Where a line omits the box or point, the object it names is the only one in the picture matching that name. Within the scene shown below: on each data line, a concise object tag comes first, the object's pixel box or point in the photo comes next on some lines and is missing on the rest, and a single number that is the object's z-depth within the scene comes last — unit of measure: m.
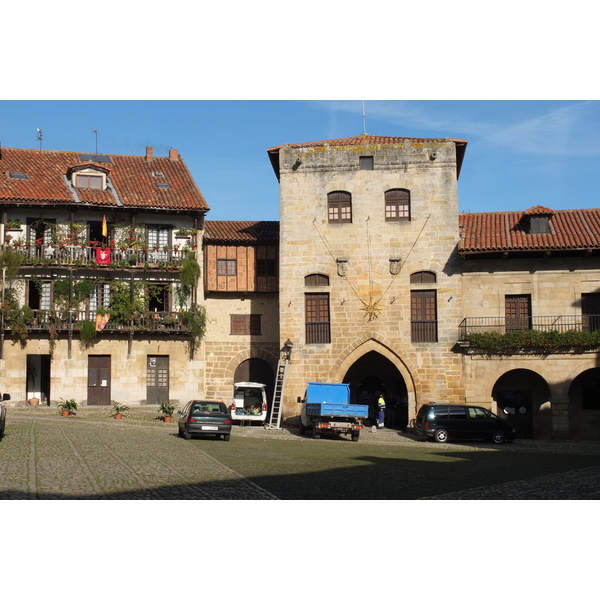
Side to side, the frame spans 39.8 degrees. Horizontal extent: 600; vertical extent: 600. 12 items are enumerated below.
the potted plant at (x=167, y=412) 34.44
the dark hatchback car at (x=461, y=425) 30.95
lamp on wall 35.12
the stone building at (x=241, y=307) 39.28
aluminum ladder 34.69
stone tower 34.91
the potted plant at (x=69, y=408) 34.47
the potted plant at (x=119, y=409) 34.25
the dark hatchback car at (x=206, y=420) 26.59
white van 35.03
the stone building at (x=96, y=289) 36.62
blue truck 29.72
